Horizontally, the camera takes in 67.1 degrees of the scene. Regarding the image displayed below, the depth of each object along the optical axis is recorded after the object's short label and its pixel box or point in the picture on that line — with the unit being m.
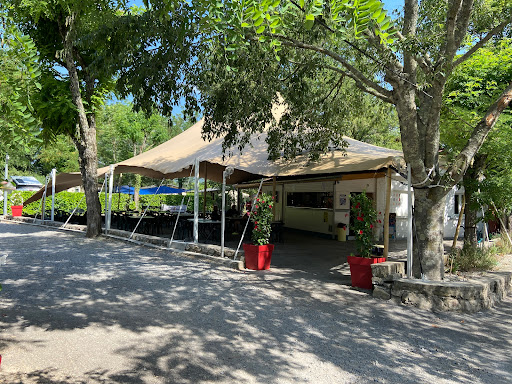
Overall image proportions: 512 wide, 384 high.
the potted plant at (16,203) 20.00
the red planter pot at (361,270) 6.41
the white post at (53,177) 16.05
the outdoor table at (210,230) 11.77
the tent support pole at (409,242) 6.10
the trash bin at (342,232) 13.45
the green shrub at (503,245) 10.56
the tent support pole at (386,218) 6.88
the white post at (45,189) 15.77
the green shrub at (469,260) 7.42
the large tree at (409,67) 4.14
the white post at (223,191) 8.51
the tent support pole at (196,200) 9.68
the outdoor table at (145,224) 13.39
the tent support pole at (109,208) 13.02
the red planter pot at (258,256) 7.82
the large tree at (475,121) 7.75
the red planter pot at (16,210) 19.97
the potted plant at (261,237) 7.83
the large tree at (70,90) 11.78
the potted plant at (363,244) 6.45
